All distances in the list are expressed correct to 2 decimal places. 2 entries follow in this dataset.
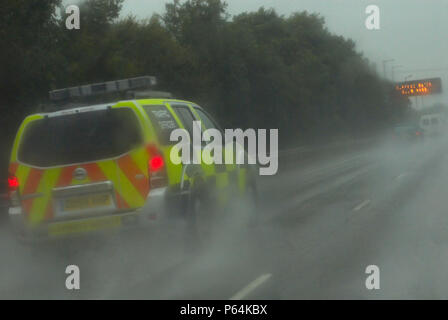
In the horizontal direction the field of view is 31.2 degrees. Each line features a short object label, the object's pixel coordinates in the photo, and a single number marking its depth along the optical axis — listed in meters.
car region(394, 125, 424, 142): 53.28
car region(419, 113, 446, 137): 60.84
